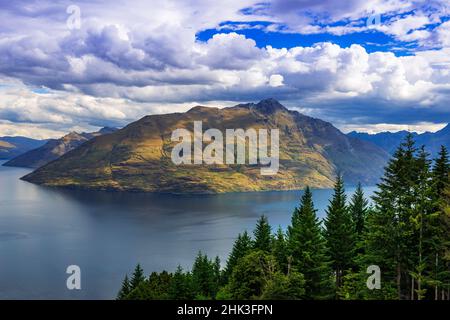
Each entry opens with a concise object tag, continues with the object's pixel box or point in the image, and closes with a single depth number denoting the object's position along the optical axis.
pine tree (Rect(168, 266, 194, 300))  58.41
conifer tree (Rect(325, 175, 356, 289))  62.59
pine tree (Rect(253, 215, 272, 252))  76.12
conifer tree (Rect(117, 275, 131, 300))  102.32
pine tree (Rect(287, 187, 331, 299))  54.56
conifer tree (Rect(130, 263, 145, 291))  102.75
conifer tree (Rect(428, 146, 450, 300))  42.59
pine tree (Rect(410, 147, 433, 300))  43.59
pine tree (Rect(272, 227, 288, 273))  57.62
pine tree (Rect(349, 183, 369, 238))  75.75
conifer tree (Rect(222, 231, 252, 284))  82.38
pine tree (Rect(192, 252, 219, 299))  77.57
